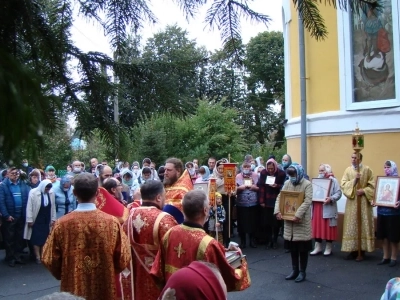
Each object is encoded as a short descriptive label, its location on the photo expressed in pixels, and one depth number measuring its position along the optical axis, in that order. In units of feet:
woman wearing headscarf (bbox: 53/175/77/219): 31.27
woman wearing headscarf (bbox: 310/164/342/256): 29.58
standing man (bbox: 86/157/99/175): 35.67
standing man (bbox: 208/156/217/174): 42.80
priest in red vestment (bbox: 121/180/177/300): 13.71
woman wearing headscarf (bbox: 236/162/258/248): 33.83
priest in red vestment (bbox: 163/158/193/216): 16.12
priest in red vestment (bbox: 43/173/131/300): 12.58
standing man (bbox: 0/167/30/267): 29.19
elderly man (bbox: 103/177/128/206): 17.16
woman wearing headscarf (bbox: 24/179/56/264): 29.45
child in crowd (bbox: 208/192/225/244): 29.38
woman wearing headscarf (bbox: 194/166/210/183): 39.58
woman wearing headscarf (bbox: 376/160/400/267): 26.40
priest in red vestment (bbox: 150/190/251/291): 11.12
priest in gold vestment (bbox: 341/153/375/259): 28.35
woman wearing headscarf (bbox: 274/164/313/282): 23.36
